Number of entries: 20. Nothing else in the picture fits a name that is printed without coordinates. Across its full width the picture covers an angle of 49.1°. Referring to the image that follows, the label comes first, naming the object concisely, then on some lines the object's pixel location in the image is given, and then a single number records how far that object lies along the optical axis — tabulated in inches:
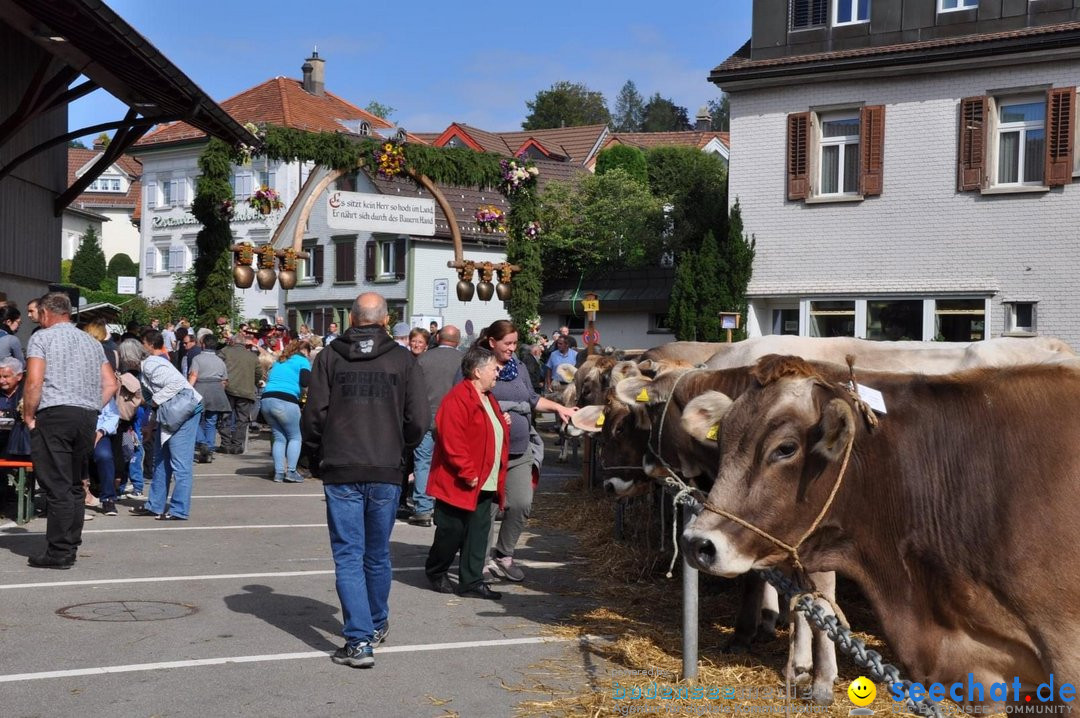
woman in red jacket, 348.5
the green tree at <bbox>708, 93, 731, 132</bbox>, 4929.9
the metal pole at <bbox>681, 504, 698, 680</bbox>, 246.1
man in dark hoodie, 275.1
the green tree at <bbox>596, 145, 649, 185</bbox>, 1991.9
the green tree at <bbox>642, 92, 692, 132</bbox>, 5123.0
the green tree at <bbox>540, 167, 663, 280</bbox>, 1697.8
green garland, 730.2
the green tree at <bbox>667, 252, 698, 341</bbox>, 1109.1
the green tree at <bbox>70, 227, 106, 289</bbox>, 2824.8
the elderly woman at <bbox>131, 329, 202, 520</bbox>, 497.0
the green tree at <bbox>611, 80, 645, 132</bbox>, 5246.1
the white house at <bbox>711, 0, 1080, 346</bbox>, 940.0
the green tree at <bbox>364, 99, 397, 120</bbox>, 3826.3
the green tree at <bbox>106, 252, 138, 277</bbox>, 3014.3
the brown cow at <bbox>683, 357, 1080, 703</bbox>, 157.9
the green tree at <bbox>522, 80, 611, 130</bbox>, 4197.8
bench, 453.1
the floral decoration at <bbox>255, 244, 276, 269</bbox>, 706.8
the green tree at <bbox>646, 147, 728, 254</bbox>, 1331.2
